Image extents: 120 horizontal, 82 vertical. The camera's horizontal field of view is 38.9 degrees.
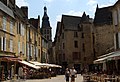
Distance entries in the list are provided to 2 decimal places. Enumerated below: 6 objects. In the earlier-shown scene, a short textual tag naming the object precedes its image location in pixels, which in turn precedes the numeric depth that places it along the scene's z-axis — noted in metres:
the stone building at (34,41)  27.05
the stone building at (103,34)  31.16
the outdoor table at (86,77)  17.18
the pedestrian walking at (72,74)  14.98
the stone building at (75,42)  40.38
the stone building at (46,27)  83.56
